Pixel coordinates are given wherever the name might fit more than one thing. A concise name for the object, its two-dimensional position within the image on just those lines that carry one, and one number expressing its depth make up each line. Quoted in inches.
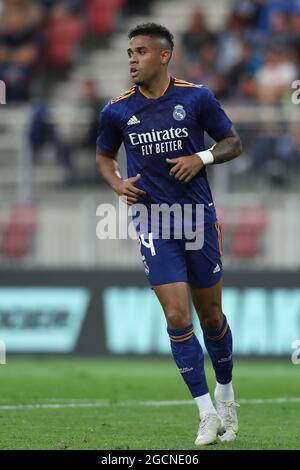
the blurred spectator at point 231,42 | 772.6
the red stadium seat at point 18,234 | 674.2
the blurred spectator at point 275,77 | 721.5
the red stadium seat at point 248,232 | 645.3
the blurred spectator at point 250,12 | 797.2
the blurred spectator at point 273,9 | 775.7
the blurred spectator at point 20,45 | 826.8
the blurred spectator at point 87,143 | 689.0
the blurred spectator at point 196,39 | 794.8
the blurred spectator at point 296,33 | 745.6
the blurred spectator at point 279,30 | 748.0
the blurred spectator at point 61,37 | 869.2
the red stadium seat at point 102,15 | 893.2
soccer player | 340.5
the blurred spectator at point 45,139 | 695.7
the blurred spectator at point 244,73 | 743.7
